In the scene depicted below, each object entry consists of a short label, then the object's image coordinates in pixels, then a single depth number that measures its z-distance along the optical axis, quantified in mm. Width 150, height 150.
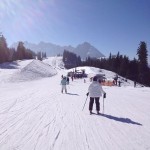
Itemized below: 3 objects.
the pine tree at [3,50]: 56931
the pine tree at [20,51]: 70776
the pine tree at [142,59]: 64500
